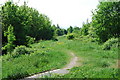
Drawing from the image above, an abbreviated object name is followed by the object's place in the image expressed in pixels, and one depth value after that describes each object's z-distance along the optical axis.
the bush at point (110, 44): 24.49
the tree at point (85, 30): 76.06
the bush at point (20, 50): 21.92
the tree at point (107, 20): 29.10
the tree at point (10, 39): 21.38
